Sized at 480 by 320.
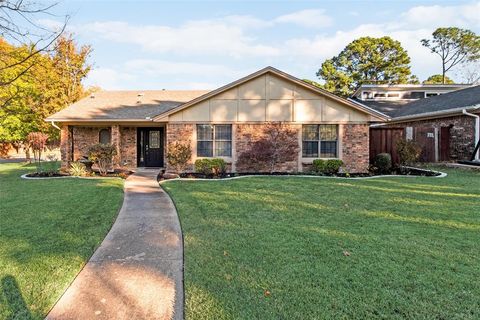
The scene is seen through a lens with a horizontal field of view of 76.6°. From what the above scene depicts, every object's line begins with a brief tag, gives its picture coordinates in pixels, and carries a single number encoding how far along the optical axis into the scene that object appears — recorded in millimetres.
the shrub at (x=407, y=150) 13359
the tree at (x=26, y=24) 5793
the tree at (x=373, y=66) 38094
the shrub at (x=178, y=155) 12836
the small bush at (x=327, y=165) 13000
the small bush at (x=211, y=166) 12928
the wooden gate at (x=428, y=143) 17125
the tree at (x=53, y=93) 22297
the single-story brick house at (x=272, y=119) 13047
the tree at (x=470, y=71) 39250
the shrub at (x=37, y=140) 14181
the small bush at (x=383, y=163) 13211
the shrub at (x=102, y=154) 12625
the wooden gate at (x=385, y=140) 14492
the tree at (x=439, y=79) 41725
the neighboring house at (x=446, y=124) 14943
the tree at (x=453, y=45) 38125
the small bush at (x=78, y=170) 12366
